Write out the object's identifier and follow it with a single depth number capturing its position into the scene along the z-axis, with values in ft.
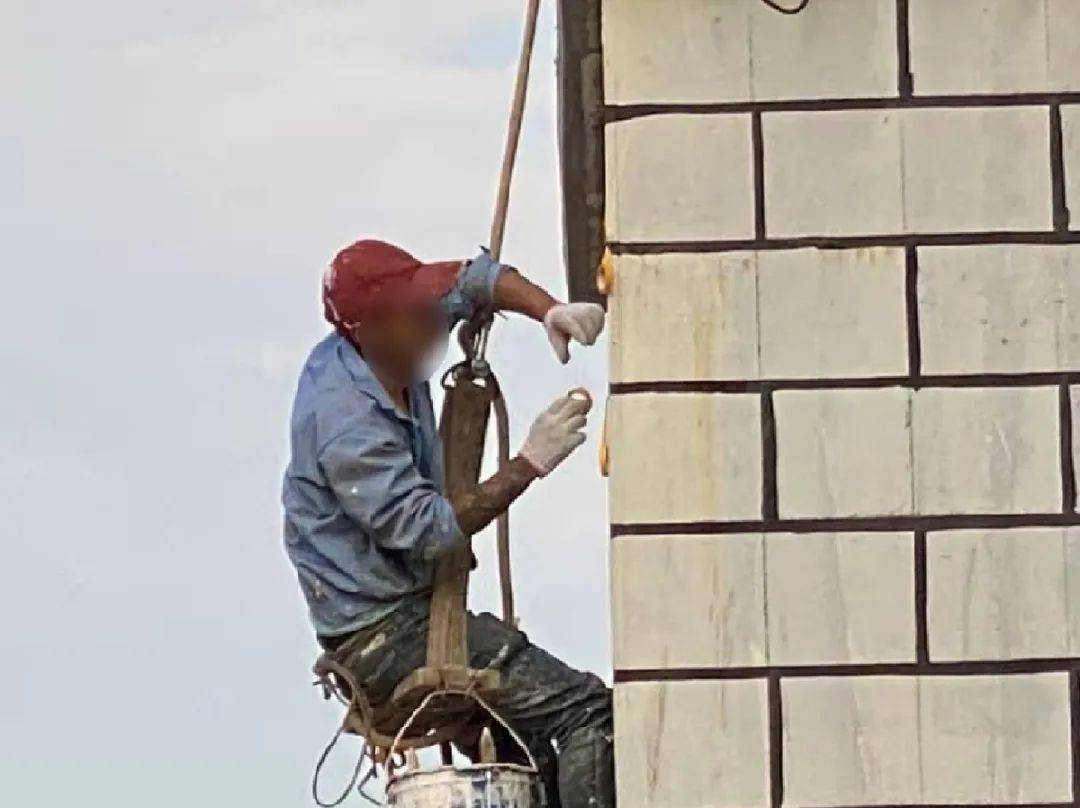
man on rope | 47.96
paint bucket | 47.29
